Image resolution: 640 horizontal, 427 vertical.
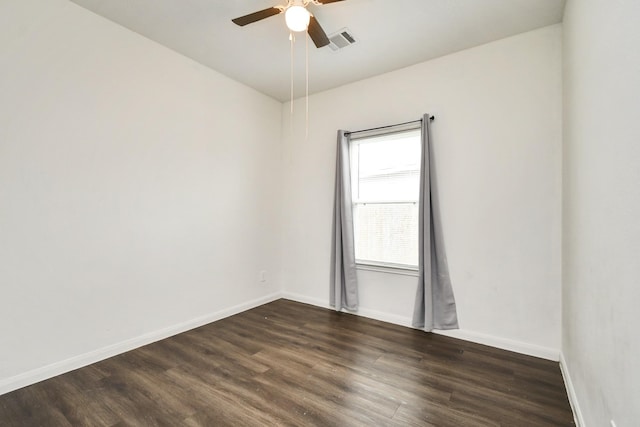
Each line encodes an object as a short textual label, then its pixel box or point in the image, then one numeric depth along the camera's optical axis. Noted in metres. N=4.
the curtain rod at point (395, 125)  2.95
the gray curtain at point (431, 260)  2.83
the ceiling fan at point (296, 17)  1.85
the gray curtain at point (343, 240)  3.41
